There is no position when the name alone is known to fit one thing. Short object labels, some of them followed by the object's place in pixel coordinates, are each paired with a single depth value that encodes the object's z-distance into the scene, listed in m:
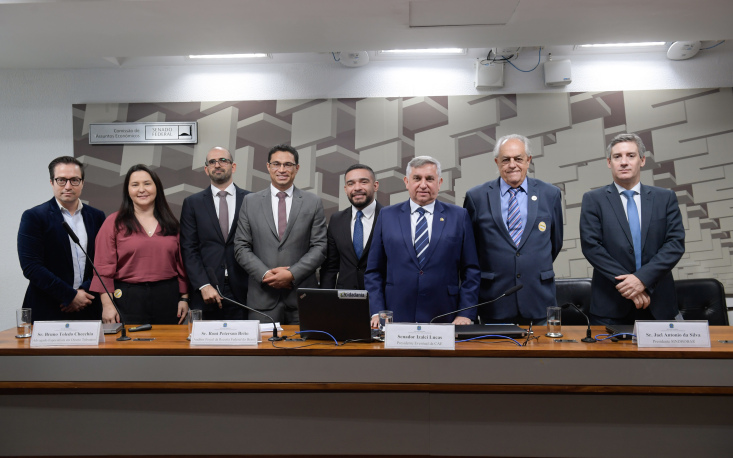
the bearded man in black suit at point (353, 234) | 3.09
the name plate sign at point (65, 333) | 2.01
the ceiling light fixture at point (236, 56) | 4.25
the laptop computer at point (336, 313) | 1.98
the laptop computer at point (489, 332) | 2.03
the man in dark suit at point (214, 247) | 3.12
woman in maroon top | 2.90
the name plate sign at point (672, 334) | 1.88
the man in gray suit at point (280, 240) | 2.98
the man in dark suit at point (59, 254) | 2.99
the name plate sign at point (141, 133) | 4.28
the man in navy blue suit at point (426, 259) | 2.66
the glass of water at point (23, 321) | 2.27
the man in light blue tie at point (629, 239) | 2.57
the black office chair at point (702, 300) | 3.26
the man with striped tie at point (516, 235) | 2.64
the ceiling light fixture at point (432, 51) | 4.20
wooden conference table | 1.82
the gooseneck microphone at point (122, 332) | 2.15
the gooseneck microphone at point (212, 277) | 3.11
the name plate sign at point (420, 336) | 1.89
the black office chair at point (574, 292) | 3.40
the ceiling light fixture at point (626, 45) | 4.11
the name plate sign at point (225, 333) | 1.99
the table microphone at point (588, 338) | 2.02
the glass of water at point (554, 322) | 2.13
